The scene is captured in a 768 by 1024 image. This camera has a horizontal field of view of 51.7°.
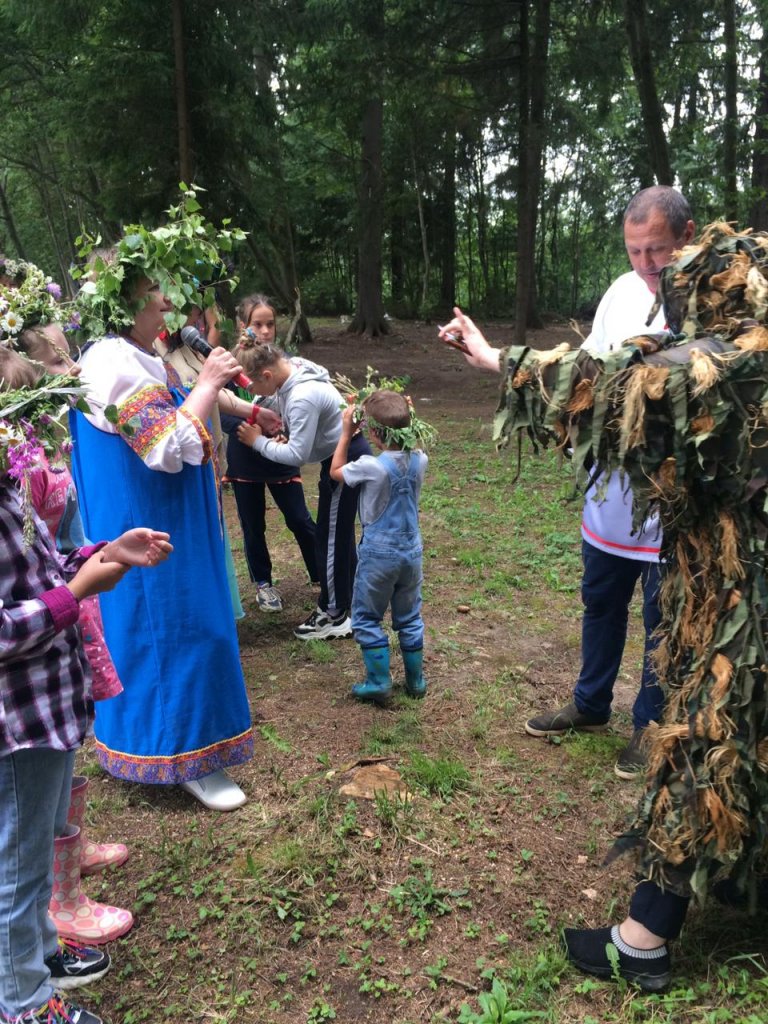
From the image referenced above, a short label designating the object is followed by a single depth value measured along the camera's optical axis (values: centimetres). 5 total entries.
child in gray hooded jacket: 429
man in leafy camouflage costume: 187
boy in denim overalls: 368
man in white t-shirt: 282
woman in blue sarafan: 277
